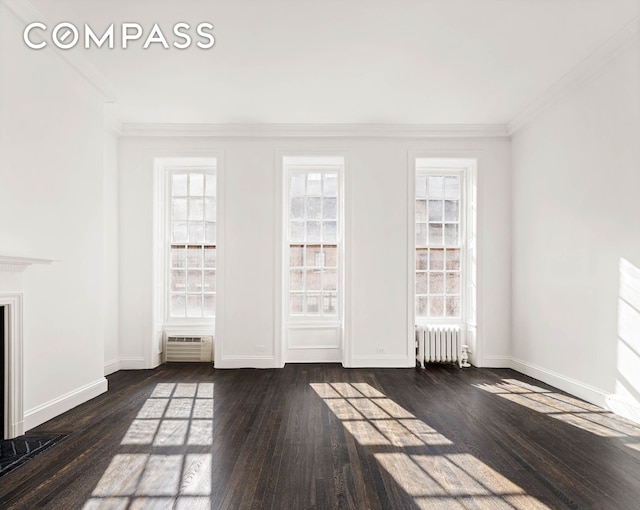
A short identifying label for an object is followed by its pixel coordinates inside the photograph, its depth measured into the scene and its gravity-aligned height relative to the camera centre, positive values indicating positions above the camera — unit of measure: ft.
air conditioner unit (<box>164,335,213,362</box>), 19.70 -4.34
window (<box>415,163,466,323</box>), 20.20 +0.78
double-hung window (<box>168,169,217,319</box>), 20.11 +0.69
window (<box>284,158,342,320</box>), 20.25 +1.01
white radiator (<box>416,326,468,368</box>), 19.01 -3.97
